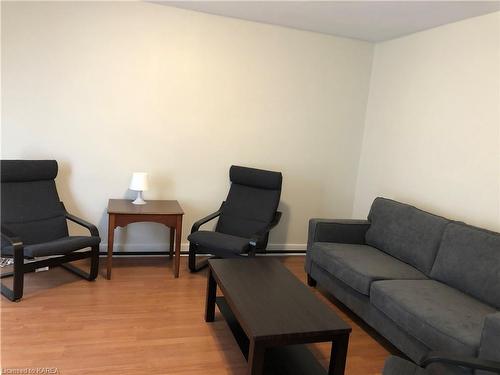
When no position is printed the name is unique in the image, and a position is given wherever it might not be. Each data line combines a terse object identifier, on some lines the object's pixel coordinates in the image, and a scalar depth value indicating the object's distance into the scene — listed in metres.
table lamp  3.73
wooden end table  3.47
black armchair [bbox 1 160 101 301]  3.10
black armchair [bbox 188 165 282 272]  4.00
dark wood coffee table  2.04
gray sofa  2.27
